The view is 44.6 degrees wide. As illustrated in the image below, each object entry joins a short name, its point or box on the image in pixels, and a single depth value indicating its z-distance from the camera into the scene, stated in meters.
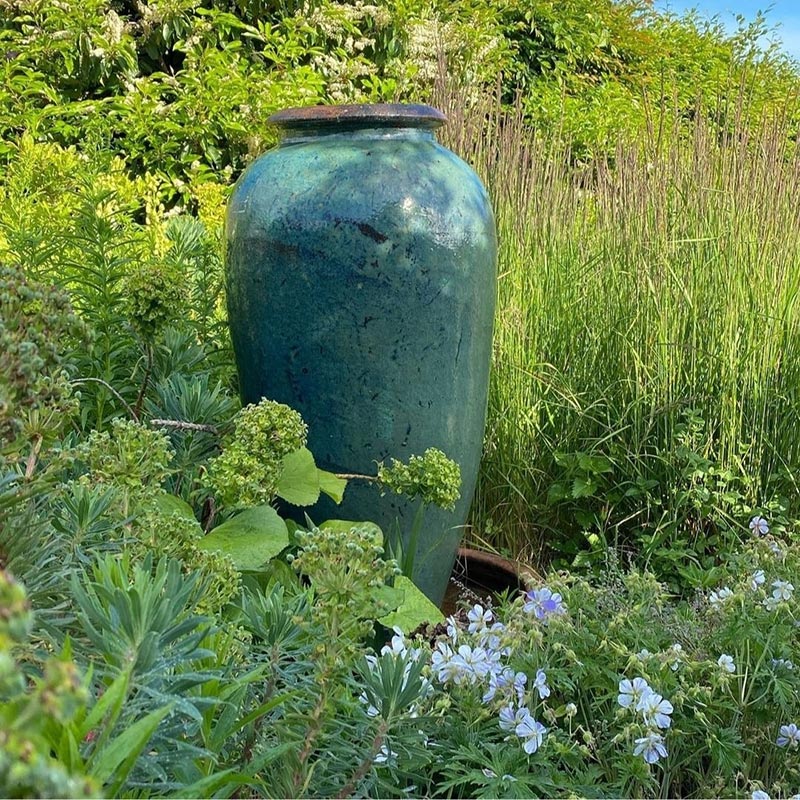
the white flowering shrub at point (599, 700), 1.47
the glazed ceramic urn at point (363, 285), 2.36
